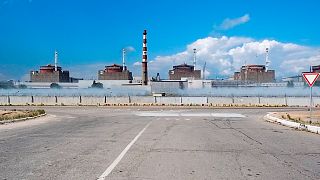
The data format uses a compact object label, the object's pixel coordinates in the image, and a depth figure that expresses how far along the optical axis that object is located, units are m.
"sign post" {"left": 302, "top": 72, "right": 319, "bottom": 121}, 14.06
